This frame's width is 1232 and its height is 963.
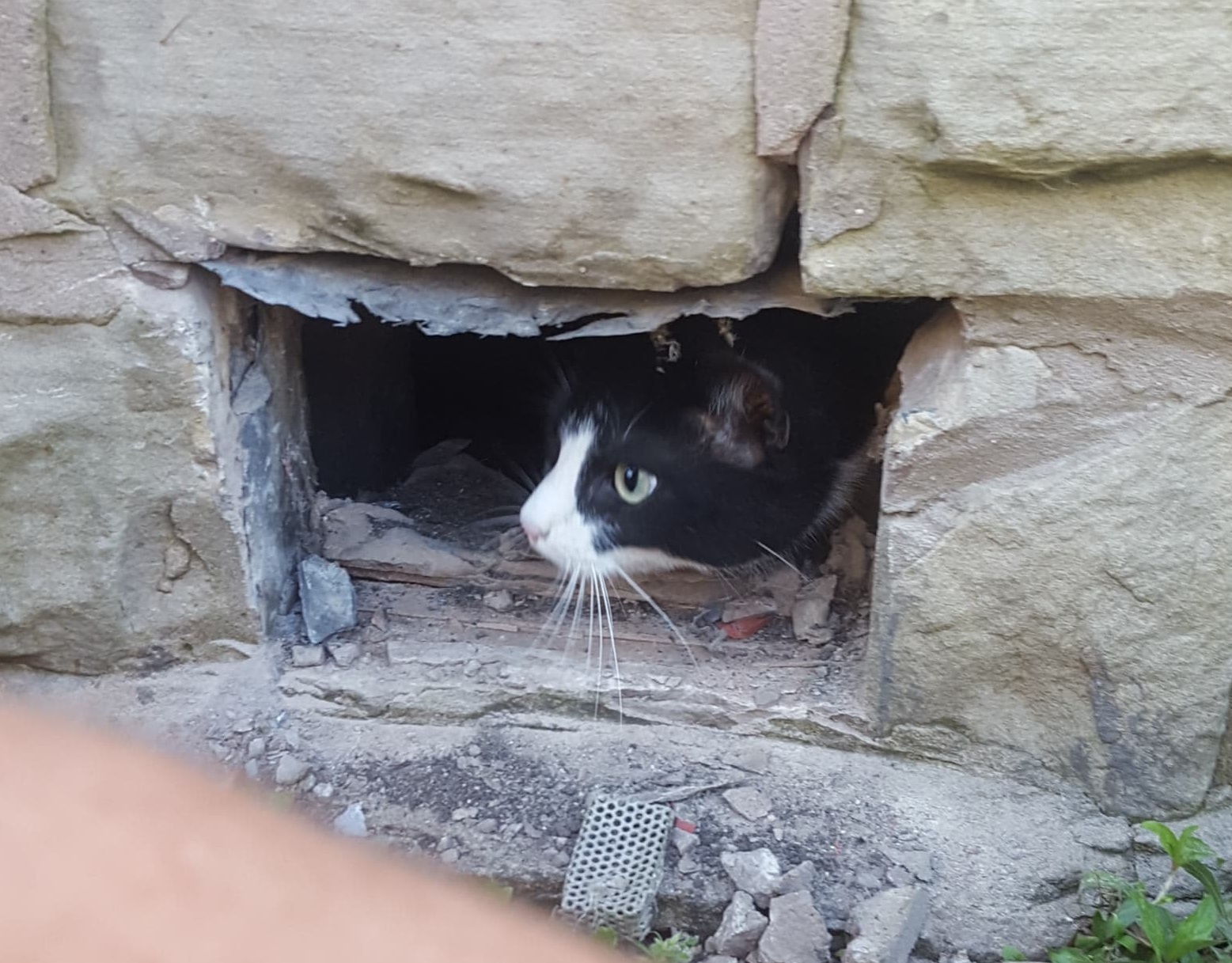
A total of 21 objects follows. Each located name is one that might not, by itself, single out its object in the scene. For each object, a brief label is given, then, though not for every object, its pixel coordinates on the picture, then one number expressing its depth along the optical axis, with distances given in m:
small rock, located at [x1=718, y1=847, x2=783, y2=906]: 0.40
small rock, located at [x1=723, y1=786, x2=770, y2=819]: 0.43
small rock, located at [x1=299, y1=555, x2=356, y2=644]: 0.49
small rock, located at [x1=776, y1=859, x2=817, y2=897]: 0.40
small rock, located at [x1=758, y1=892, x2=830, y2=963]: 0.39
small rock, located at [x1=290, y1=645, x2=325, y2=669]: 0.48
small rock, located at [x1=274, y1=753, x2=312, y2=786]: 0.44
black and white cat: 0.51
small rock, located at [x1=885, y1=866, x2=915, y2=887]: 0.41
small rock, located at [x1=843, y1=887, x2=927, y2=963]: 0.38
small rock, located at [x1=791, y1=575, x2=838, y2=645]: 0.50
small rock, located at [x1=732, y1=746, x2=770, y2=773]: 0.45
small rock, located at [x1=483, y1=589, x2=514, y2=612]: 0.52
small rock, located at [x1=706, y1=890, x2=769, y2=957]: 0.39
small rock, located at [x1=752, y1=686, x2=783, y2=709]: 0.45
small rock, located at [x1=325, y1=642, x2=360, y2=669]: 0.48
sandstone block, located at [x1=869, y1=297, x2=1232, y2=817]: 0.37
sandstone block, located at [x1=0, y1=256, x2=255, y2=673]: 0.40
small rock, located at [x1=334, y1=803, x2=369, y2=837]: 0.43
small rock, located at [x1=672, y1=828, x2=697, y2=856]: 0.42
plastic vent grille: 0.39
